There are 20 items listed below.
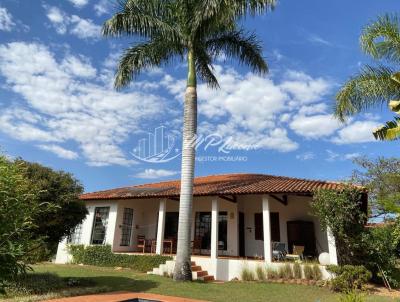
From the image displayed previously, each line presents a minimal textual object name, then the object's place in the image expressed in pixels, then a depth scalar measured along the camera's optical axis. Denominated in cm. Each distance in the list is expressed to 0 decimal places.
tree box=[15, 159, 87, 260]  1117
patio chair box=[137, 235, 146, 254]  1842
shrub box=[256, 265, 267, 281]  1314
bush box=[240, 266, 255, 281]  1340
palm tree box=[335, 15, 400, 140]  1161
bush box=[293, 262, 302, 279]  1260
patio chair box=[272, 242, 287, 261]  1461
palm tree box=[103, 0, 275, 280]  1282
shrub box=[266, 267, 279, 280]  1297
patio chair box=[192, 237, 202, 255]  1806
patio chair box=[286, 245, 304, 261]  1444
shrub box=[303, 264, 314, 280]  1242
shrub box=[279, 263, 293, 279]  1275
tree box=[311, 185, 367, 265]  1232
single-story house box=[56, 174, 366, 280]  1477
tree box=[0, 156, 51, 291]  643
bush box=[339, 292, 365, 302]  544
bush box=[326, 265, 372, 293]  1102
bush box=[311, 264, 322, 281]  1227
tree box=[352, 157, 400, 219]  2552
